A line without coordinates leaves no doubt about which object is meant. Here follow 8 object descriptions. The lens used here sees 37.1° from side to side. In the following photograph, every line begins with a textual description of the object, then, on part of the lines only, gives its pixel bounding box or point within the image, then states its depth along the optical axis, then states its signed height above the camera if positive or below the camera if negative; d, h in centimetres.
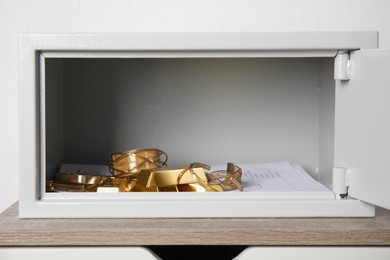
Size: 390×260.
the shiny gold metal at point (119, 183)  82 -8
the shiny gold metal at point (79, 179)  83 -8
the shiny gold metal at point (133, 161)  88 -6
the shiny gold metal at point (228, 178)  81 -8
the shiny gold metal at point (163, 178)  78 -7
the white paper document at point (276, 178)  82 -8
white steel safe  67 +2
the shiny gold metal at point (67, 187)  80 -9
